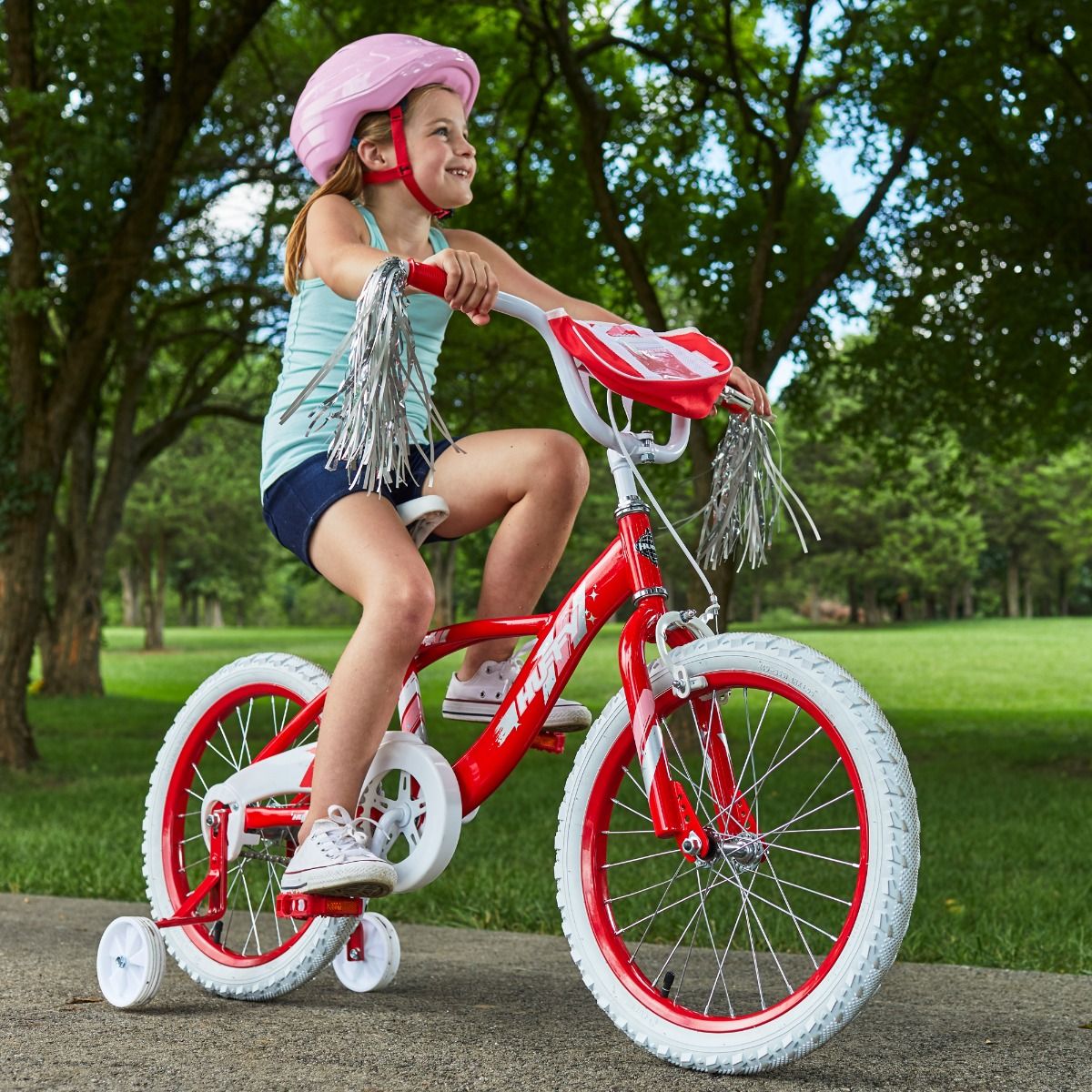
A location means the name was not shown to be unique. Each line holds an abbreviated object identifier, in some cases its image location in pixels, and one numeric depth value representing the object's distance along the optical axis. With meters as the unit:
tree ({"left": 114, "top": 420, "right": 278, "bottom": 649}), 38.97
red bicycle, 2.52
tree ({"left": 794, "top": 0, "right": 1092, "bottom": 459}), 10.34
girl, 2.99
